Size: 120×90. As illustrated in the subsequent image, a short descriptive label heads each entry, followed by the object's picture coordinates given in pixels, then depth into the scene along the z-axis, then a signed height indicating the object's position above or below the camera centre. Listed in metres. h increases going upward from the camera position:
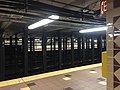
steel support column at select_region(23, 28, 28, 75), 5.39 -0.19
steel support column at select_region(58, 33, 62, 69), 6.88 -0.31
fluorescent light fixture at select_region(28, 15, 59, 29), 2.49 +0.75
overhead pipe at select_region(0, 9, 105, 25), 2.10 +0.77
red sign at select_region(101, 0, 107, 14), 1.87 +0.77
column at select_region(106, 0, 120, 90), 1.75 -0.03
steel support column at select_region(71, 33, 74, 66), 7.25 +0.02
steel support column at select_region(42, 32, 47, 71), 6.24 +0.11
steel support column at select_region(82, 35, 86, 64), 7.79 -0.50
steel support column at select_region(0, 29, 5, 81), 5.13 -0.83
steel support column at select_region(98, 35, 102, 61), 8.21 +0.03
